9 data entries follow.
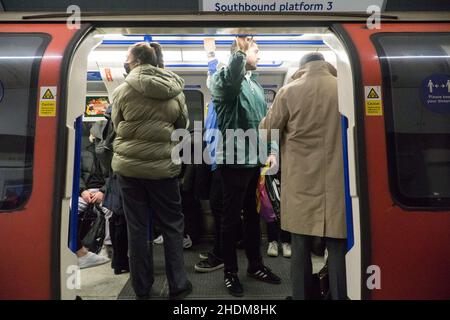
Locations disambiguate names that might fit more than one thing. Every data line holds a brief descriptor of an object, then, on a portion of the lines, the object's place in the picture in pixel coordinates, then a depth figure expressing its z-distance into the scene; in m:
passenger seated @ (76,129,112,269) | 3.25
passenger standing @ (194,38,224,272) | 2.62
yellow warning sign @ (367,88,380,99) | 1.89
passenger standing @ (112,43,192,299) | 2.23
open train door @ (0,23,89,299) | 1.81
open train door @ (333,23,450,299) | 1.82
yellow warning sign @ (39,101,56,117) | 1.87
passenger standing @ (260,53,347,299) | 1.89
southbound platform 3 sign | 2.12
